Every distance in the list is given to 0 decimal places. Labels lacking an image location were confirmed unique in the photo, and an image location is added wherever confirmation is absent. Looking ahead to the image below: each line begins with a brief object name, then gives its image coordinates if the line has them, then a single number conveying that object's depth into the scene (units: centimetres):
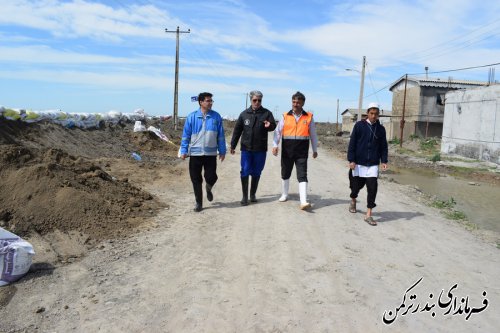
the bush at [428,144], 2964
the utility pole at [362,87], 3189
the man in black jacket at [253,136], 707
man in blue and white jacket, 665
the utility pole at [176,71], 3016
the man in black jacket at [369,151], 636
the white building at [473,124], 2072
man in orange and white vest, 685
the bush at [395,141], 3459
